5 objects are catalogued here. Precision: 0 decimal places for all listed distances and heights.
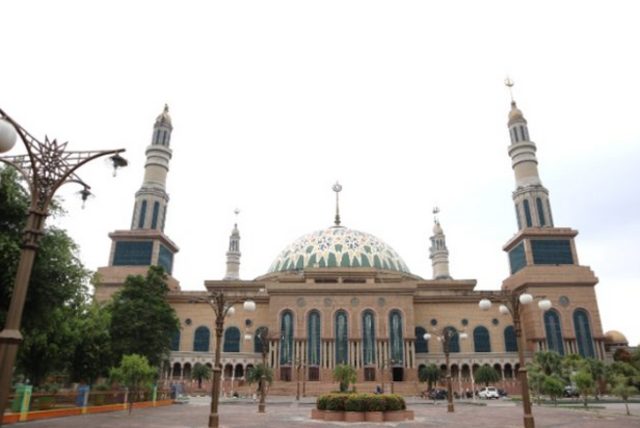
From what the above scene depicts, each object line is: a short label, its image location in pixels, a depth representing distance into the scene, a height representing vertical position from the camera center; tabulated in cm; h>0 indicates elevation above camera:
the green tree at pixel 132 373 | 2244 +7
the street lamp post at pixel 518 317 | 1271 +173
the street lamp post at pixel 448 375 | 2333 +9
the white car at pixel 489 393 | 3922 -118
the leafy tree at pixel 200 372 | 4410 +27
